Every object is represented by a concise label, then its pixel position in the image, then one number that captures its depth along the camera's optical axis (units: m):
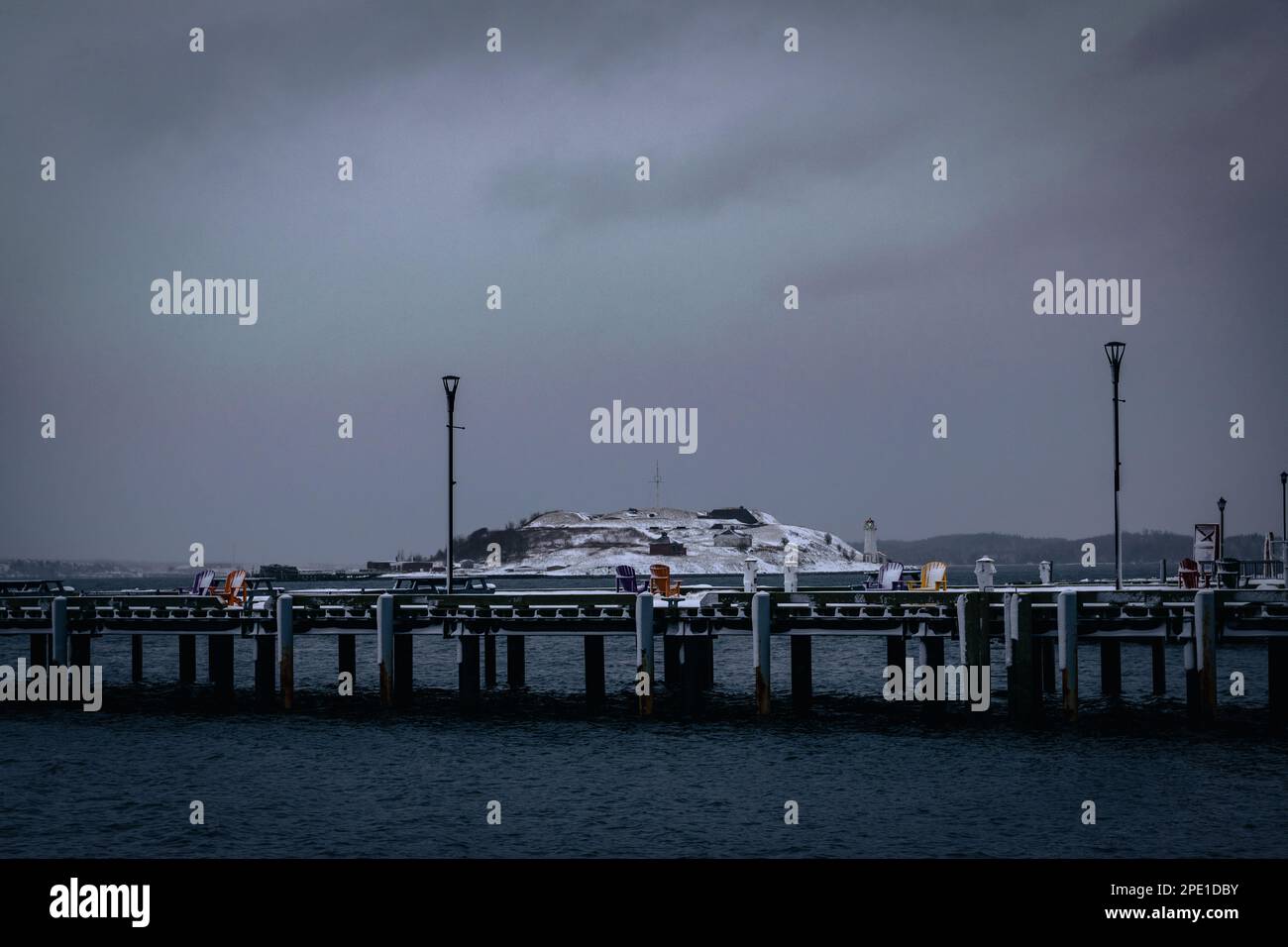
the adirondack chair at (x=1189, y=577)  41.25
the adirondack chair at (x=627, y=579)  43.81
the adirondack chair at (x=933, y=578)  40.75
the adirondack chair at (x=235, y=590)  43.06
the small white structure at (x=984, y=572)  40.97
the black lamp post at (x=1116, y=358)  37.06
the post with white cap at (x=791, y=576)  43.12
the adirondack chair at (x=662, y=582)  41.75
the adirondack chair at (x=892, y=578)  42.00
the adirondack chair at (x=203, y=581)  48.36
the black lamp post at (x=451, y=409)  40.56
